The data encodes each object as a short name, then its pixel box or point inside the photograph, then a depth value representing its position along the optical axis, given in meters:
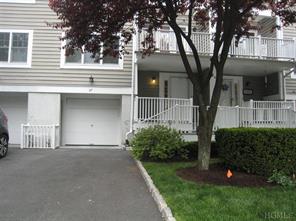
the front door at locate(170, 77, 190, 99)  16.52
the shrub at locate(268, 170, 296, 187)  7.11
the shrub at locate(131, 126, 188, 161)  10.37
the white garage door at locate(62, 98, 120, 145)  16.08
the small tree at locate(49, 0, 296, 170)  8.34
